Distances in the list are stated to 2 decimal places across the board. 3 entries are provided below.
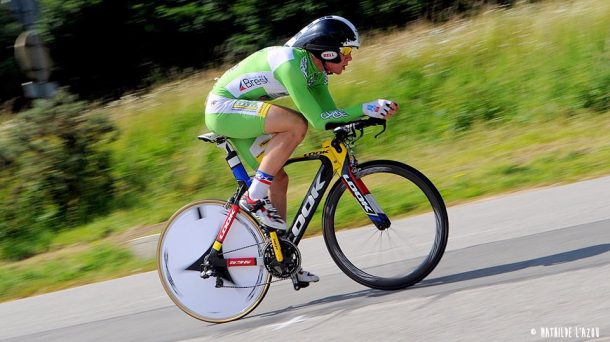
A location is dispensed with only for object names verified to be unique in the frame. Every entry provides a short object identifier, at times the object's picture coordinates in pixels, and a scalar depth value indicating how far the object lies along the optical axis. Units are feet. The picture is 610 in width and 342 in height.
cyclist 37.35
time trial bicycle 38.78
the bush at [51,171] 78.28
